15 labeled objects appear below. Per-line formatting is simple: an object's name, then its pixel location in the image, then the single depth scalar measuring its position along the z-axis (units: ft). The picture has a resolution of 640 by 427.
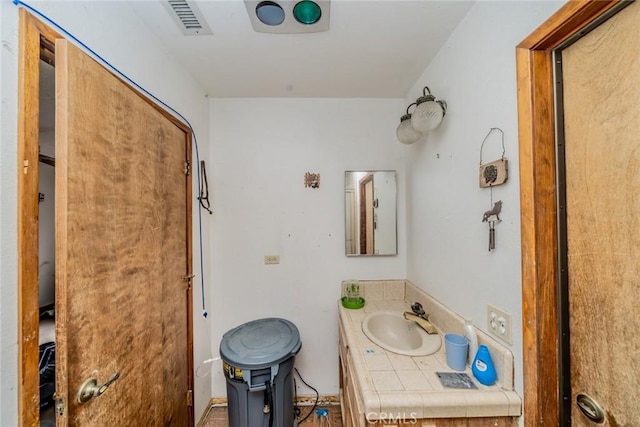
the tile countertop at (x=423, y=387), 2.88
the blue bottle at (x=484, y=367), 3.11
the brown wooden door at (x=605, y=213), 2.05
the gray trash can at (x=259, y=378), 4.55
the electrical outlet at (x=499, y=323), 3.03
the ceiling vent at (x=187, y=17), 3.56
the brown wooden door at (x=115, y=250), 2.41
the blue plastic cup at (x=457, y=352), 3.47
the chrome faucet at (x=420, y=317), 4.49
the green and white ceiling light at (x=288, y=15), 3.53
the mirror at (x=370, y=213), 6.42
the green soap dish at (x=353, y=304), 5.81
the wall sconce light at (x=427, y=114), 4.39
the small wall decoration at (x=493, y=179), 3.08
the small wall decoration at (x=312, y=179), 6.43
